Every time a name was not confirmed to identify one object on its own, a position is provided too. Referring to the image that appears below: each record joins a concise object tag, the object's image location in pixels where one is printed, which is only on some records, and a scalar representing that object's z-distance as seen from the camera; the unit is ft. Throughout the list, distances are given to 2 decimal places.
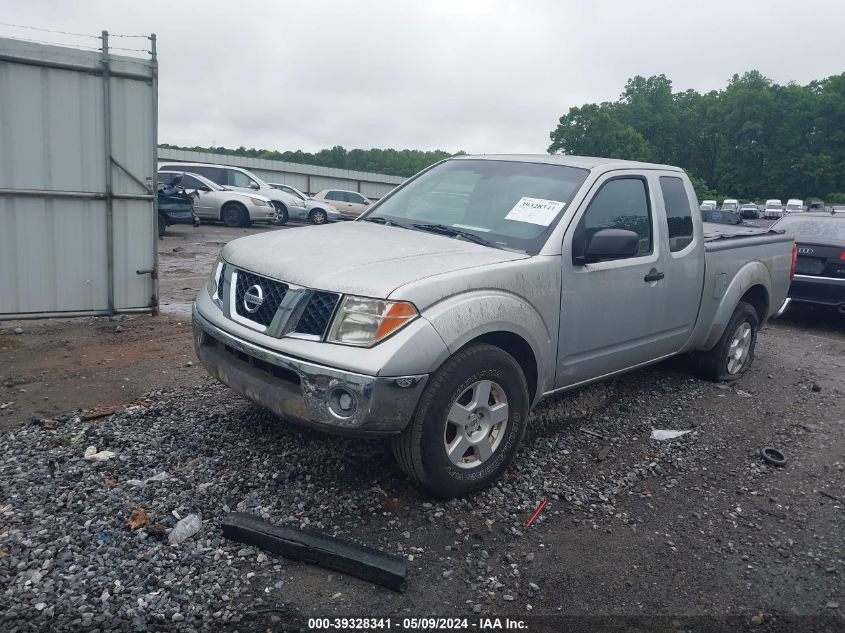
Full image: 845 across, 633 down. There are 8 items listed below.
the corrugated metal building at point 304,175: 154.07
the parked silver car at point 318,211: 79.61
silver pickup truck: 10.28
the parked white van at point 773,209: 149.79
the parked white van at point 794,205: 156.85
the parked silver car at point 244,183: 65.41
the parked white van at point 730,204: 155.61
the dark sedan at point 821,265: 28.25
